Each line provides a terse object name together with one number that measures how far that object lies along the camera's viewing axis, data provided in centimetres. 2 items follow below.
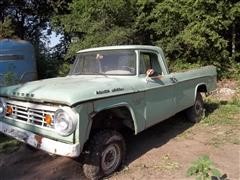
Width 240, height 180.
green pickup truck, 248
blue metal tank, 621
